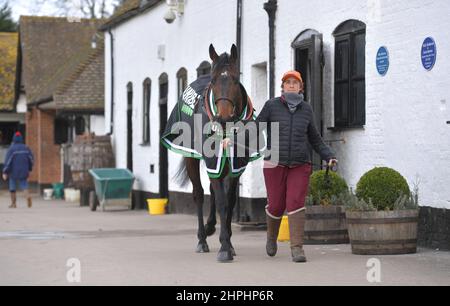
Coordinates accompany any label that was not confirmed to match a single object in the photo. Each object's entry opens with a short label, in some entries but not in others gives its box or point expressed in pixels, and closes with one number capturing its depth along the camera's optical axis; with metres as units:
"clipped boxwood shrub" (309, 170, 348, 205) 13.32
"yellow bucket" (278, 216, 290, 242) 14.33
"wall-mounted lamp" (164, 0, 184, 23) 22.55
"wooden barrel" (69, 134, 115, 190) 27.42
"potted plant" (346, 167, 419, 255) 11.86
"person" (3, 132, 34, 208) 27.42
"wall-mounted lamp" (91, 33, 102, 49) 36.05
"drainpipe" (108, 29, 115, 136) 29.36
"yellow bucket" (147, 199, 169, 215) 23.33
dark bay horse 11.44
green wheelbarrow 24.95
